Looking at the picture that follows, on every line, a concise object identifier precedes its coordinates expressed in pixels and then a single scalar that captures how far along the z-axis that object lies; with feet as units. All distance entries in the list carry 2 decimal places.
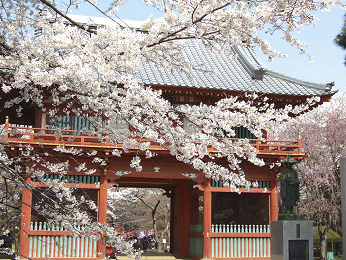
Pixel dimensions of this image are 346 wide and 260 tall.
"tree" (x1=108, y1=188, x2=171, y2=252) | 110.22
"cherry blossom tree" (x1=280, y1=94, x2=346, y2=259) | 79.36
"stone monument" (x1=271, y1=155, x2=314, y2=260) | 34.65
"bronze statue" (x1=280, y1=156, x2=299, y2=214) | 37.42
